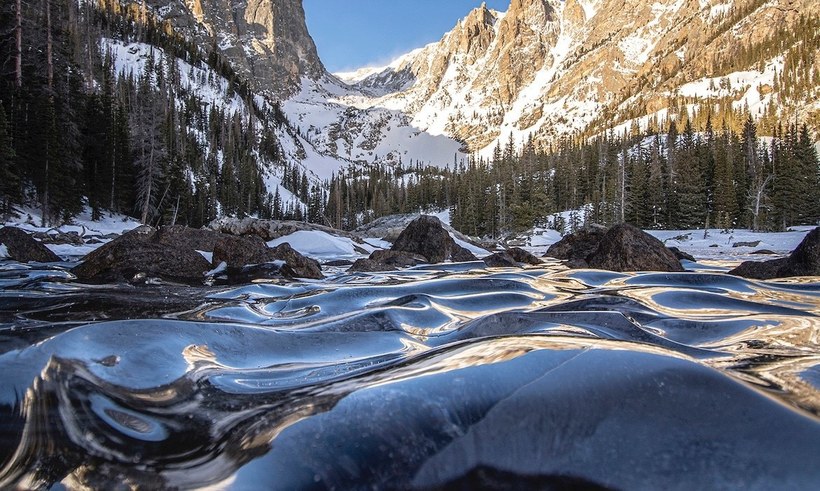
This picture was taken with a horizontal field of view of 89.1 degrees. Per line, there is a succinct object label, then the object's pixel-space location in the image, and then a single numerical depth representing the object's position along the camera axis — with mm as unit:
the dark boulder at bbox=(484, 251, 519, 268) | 8836
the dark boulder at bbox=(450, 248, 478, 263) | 11188
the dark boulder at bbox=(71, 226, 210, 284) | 5977
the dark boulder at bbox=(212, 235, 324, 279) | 7133
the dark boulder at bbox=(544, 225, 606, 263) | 12406
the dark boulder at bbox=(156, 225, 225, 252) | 9406
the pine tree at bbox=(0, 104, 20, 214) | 16516
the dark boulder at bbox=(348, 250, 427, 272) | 8109
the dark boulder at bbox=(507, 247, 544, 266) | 10481
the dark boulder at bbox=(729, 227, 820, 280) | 5333
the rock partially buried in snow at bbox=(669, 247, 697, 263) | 10639
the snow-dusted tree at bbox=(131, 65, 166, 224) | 25828
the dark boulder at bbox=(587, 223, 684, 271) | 7207
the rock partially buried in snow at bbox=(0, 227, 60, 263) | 7809
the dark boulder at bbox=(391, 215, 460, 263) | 10969
